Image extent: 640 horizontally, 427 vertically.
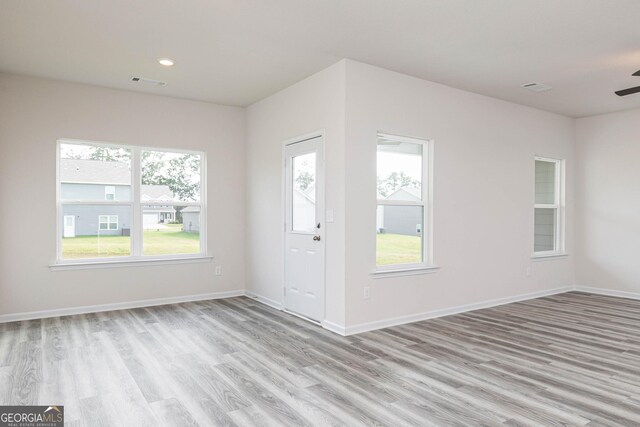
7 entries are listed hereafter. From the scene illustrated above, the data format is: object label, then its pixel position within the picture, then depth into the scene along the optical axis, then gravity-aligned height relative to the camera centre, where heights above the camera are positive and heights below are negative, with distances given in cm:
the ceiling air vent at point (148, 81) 476 +148
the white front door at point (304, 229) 450 -23
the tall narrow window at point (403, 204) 452 +6
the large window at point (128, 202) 499 +8
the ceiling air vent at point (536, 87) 492 +147
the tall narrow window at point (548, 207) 626 +4
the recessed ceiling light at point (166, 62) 416 +149
